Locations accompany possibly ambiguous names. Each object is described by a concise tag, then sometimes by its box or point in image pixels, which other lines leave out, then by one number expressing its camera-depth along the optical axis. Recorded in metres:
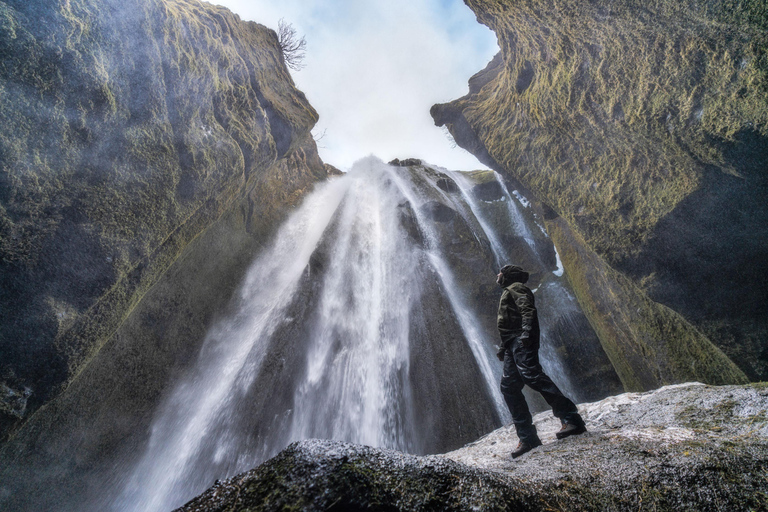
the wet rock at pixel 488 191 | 16.56
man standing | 3.17
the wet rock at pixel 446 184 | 16.75
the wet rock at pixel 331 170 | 19.14
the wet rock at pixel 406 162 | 18.88
